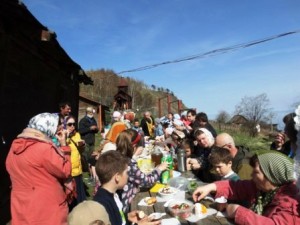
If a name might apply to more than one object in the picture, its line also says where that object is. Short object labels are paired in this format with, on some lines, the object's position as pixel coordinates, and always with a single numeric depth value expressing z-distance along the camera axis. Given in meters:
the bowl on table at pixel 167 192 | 2.21
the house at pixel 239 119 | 20.97
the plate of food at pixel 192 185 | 2.30
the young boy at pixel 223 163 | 2.30
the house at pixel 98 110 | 17.56
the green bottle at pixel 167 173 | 2.72
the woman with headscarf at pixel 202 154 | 3.12
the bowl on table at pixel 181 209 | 1.80
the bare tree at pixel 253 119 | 19.60
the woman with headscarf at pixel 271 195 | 1.37
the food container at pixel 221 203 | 1.81
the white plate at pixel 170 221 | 1.73
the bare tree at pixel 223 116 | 24.52
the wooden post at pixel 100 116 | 18.00
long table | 1.68
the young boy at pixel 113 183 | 1.76
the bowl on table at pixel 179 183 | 2.49
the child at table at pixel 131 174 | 2.26
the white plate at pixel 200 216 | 1.74
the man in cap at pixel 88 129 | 6.53
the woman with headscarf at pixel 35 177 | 2.07
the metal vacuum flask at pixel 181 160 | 3.17
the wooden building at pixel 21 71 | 3.81
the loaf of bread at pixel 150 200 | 2.14
